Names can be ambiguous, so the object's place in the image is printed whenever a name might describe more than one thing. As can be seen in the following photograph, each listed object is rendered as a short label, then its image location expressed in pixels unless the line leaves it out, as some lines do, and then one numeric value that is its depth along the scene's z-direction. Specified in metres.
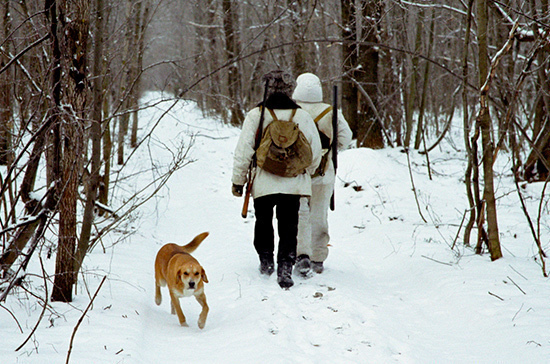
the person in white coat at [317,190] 11.53
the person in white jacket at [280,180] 10.73
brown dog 8.74
